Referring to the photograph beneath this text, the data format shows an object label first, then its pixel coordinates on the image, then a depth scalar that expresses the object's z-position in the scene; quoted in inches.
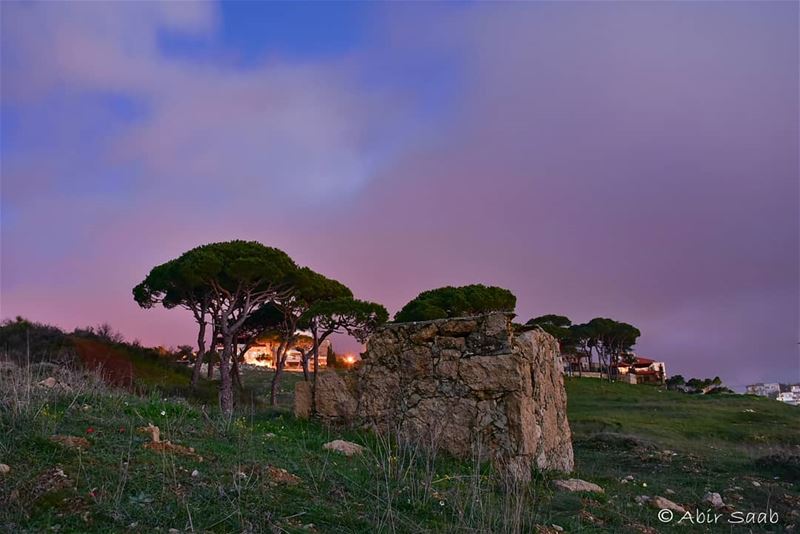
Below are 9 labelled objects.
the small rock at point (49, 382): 298.9
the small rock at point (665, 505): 279.5
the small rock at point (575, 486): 291.1
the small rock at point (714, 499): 300.2
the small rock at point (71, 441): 197.2
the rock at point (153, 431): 223.3
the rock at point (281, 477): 195.6
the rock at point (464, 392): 322.3
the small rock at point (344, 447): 282.4
